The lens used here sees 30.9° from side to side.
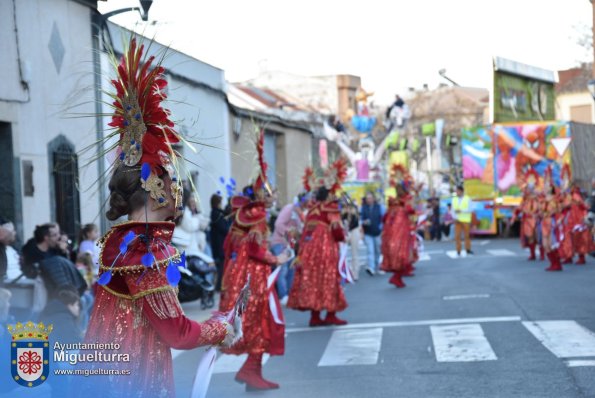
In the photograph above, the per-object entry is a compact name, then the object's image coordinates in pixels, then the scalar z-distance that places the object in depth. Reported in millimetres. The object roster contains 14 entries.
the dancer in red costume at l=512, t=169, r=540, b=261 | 24156
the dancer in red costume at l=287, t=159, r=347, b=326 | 13469
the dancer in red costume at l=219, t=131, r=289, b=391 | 9352
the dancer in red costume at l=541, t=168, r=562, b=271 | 20844
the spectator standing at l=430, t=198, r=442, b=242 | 39844
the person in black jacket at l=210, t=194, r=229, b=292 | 17422
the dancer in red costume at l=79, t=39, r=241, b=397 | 4633
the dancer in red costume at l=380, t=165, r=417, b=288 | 19078
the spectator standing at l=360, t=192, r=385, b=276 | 22969
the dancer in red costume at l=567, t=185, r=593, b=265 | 22234
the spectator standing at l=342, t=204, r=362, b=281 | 20731
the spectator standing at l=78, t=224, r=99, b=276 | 13031
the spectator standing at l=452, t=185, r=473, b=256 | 27344
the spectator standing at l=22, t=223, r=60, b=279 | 9734
